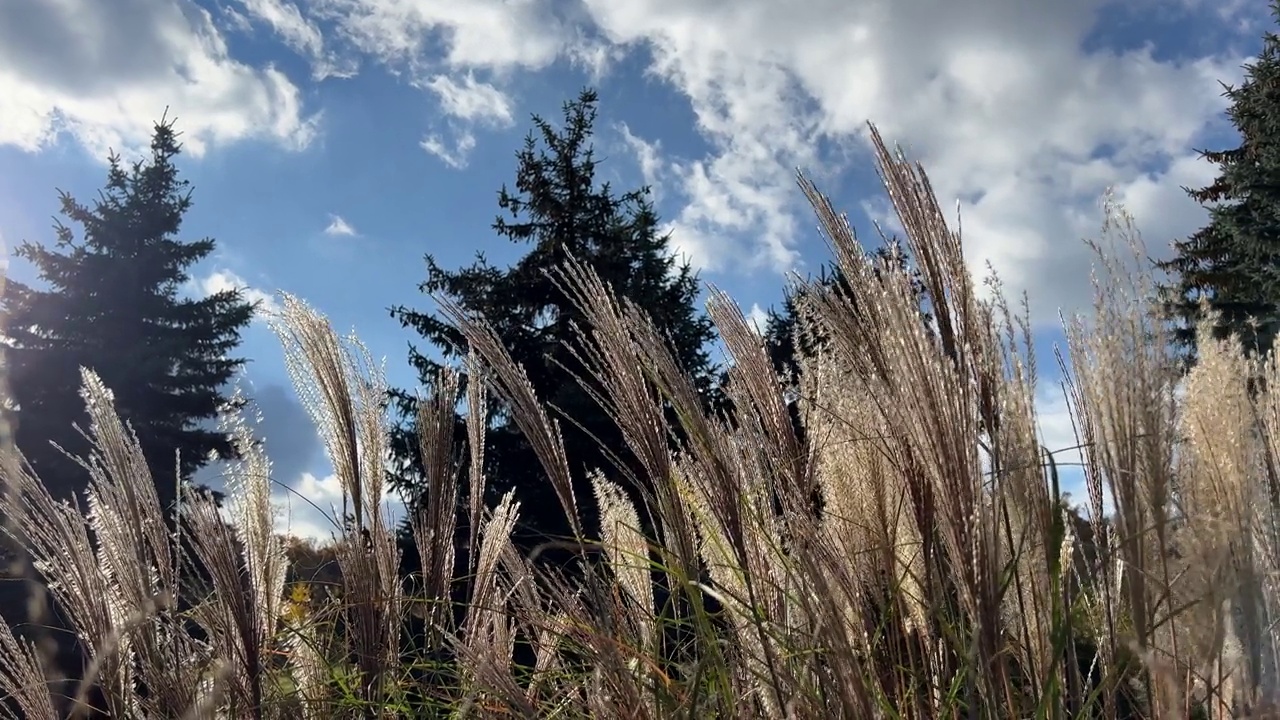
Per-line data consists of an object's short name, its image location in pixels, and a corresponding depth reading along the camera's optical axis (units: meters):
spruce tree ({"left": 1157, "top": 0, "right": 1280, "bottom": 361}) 16.23
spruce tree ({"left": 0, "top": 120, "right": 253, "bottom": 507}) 18.73
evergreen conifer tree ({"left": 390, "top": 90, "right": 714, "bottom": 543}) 14.02
